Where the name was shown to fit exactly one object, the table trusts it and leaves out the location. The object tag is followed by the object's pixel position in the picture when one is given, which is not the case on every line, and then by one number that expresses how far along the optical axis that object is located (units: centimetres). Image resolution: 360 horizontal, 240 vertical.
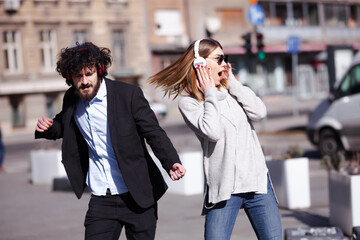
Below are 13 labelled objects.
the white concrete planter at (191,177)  1180
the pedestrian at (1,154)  1933
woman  427
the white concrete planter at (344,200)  731
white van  1494
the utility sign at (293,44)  2594
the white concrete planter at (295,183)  970
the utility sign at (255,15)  2675
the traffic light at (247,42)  2145
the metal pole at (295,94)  3724
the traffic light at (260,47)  2178
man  435
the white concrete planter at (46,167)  1530
